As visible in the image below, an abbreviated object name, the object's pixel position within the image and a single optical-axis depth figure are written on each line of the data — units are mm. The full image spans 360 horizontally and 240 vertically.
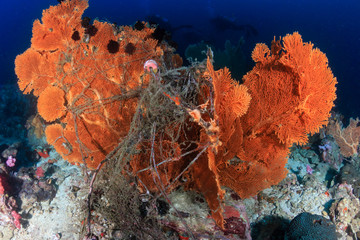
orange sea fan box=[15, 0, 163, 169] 3857
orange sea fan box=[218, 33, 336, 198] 3031
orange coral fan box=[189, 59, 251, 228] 2629
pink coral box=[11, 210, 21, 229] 4176
